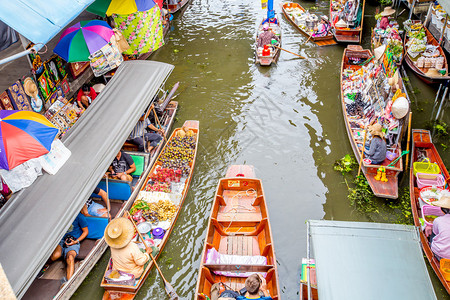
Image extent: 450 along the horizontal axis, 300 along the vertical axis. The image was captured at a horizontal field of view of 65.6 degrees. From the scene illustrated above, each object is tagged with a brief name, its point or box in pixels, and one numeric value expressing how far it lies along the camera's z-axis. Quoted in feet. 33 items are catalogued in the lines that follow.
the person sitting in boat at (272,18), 59.21
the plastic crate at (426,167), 31.47
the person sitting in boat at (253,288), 19.86
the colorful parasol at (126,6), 39.45
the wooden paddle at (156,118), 37.24
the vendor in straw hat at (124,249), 23.06
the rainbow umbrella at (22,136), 22.71
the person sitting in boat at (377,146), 32.17
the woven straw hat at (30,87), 33.01
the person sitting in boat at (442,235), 23.99
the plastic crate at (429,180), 30.66
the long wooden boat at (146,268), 24.32
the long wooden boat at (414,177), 25.21
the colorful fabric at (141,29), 40.73
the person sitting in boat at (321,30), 57.77
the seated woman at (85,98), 38.83
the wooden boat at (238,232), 23.70
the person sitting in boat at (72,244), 25.32
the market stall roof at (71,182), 21.22
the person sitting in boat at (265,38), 53.52
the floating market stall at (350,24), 55.62
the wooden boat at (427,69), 44.16
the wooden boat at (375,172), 30.76
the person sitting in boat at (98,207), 28.71
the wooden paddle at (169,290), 25.08
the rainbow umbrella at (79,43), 35.35
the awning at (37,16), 25.35
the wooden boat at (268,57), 51.85
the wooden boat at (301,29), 57.57
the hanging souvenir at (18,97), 31.20
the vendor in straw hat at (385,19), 54.39
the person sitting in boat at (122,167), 31.42
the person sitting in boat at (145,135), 34.91
